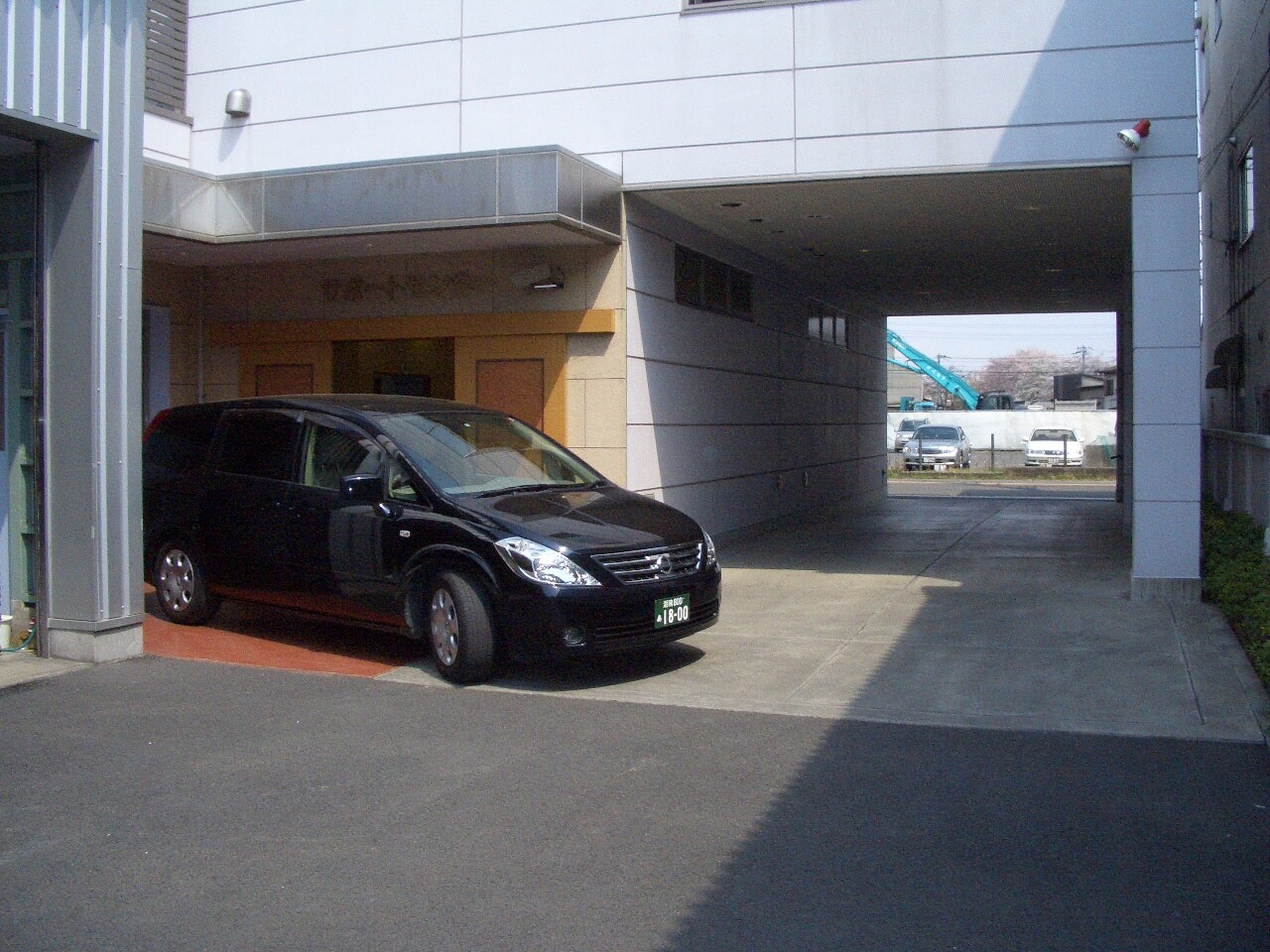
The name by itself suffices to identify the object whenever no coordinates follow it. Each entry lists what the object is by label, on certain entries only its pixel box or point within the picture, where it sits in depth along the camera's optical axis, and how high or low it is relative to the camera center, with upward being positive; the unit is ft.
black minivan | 24.84 -1.89
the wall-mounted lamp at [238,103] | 43.88 +11.79
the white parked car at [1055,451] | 127.44 -0.58
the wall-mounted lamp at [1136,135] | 33.86 +8.32
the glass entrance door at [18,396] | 28.02 +1.05
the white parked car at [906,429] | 150.20 +1.95
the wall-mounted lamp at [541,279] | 39.70 +5.24
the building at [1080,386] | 223.51 +10.54
